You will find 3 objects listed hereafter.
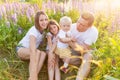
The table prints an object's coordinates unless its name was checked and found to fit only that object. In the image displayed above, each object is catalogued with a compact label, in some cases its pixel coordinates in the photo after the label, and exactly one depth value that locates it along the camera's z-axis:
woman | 1.97
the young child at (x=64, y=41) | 1.95
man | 1.89
